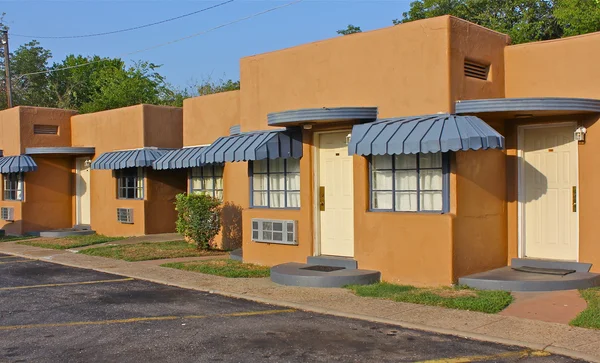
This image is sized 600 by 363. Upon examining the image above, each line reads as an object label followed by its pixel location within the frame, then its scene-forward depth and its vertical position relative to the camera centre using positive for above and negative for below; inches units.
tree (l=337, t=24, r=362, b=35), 1385.3 +335.7
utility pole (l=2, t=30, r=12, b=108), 1161.1 +226.6
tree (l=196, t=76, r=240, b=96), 1503.4 +239.4
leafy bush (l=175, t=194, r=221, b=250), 607.8 -22.8
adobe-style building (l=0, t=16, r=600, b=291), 410.0 +22.2
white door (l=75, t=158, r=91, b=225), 882.1 +2.1
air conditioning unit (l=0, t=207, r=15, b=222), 886.4 -26.2
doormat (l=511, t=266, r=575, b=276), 411.5 -51.1
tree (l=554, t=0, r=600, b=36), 872.3 +233.3
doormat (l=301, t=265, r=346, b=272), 457.4 -53.4
